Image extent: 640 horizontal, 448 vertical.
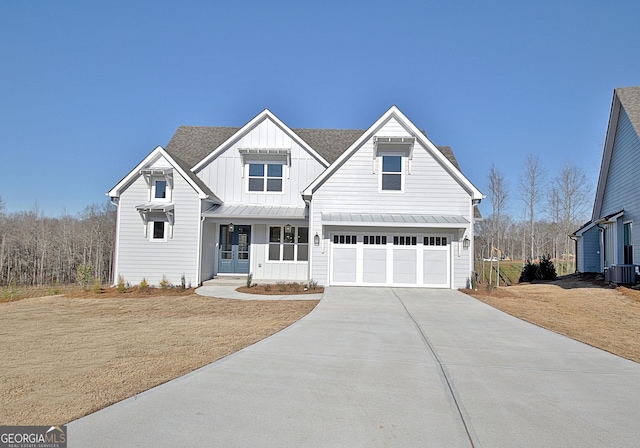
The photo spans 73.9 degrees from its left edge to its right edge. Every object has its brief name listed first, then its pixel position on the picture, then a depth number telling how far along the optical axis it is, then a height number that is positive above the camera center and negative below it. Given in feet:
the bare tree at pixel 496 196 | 125.08 +19.46
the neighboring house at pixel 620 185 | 56.54 +11.96
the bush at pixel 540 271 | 82.58 -1.60
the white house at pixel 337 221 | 57.16 +4.90
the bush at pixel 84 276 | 54.75 -3.09
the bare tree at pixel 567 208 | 131.44 +17.38
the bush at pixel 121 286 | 54.03 -4.19
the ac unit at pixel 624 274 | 54.80 -1.12
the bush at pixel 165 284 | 56.49 -3.97
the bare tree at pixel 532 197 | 131.54 +20.47
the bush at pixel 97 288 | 54.08 -4.56
